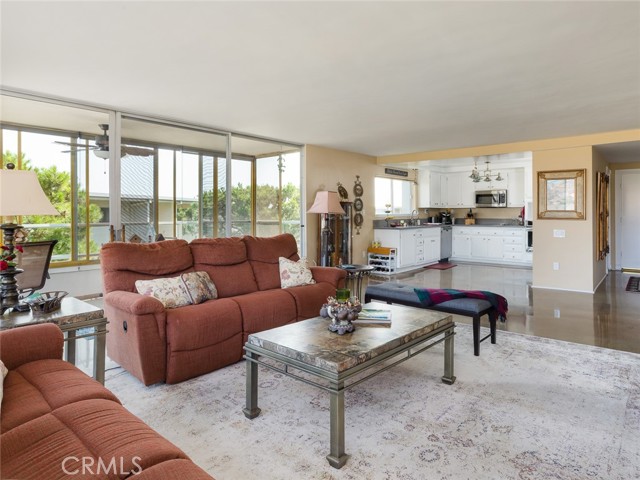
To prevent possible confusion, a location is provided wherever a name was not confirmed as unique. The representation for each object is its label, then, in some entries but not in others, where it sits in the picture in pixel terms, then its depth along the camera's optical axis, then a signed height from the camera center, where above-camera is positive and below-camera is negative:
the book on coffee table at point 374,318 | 2.68 -0.54
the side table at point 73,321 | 2.14 -0.44
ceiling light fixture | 8.73 +1.48
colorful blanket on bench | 3.58 -0.53
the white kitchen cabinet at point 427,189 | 10.03 +1.25
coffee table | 1.96 -0.62
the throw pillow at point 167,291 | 3.18 -0.42
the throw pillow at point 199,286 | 3.36 -0.41
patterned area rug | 1.91 -1.06
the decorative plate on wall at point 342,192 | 7.24 +0.84
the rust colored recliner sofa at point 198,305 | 2.82 -0.53
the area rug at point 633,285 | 6.17 -0.77
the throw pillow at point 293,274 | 4.14 -0.37
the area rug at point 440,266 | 8.72 -0.63
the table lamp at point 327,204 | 5.39 +0.47
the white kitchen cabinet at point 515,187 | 9.47 +1.20
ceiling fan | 4.26 +1.01
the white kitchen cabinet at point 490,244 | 9.16 -0.16
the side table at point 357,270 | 4.68 -0.37
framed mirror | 6.01 +0.67
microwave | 9.69 +0.97
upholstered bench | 3.35 -0.59
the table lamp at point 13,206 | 2.17 +0.19
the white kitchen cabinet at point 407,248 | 8.21 -0.22
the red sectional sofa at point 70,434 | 1.12 -0.63
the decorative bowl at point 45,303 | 2.25 -0.36
